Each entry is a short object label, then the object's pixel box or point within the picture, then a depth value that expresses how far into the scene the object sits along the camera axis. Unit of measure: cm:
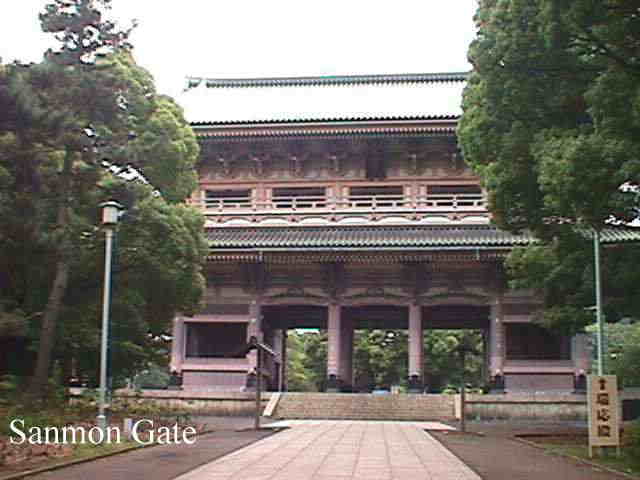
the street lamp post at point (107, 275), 1694
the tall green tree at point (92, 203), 1706
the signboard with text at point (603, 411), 1503
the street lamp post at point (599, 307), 1758
